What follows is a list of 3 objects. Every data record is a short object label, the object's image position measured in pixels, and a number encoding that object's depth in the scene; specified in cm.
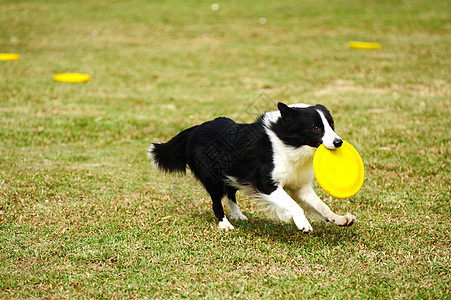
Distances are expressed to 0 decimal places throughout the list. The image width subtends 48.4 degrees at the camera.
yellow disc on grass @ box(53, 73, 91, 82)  1327
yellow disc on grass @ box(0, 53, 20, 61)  1534
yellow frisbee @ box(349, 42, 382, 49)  1705
